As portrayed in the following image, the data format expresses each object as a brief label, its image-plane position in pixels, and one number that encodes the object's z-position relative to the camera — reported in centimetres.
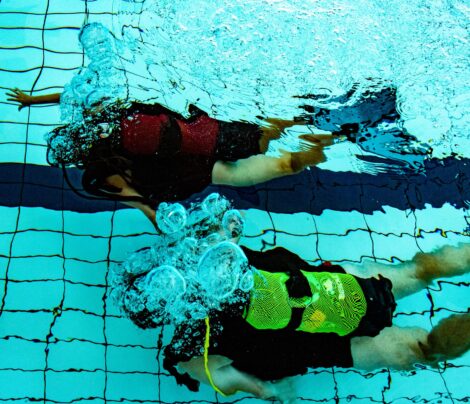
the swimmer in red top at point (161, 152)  244
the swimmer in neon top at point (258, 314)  208
